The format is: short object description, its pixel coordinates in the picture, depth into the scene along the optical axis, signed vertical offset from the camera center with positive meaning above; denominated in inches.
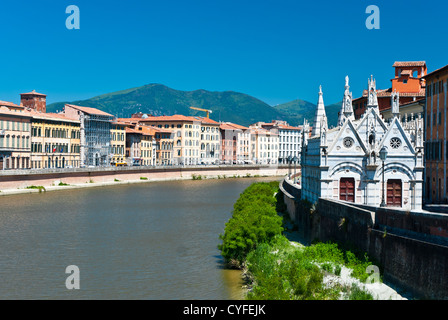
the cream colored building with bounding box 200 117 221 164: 6058.1 +255.8
